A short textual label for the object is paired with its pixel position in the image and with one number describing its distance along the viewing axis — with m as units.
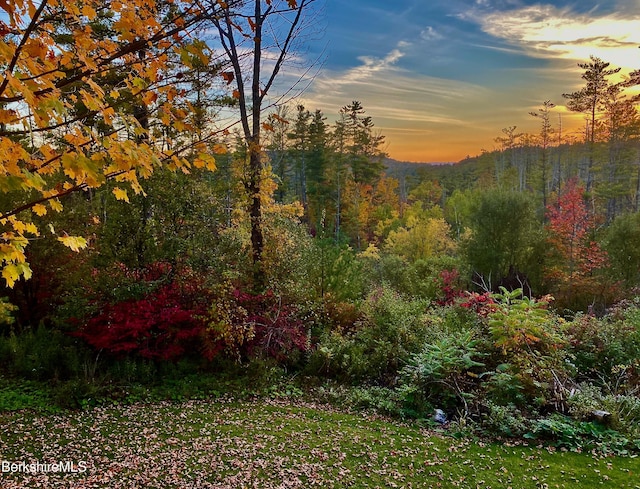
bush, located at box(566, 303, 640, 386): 5.38
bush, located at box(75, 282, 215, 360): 5.44
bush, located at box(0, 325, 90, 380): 5.60
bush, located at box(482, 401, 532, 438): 4.41
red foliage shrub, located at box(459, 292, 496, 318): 7.34
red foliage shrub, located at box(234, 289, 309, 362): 6.28
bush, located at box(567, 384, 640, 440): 4.31
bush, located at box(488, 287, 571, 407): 4.94
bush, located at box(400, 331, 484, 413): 5.20
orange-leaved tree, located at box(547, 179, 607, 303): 15.55
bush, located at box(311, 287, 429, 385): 6.31
